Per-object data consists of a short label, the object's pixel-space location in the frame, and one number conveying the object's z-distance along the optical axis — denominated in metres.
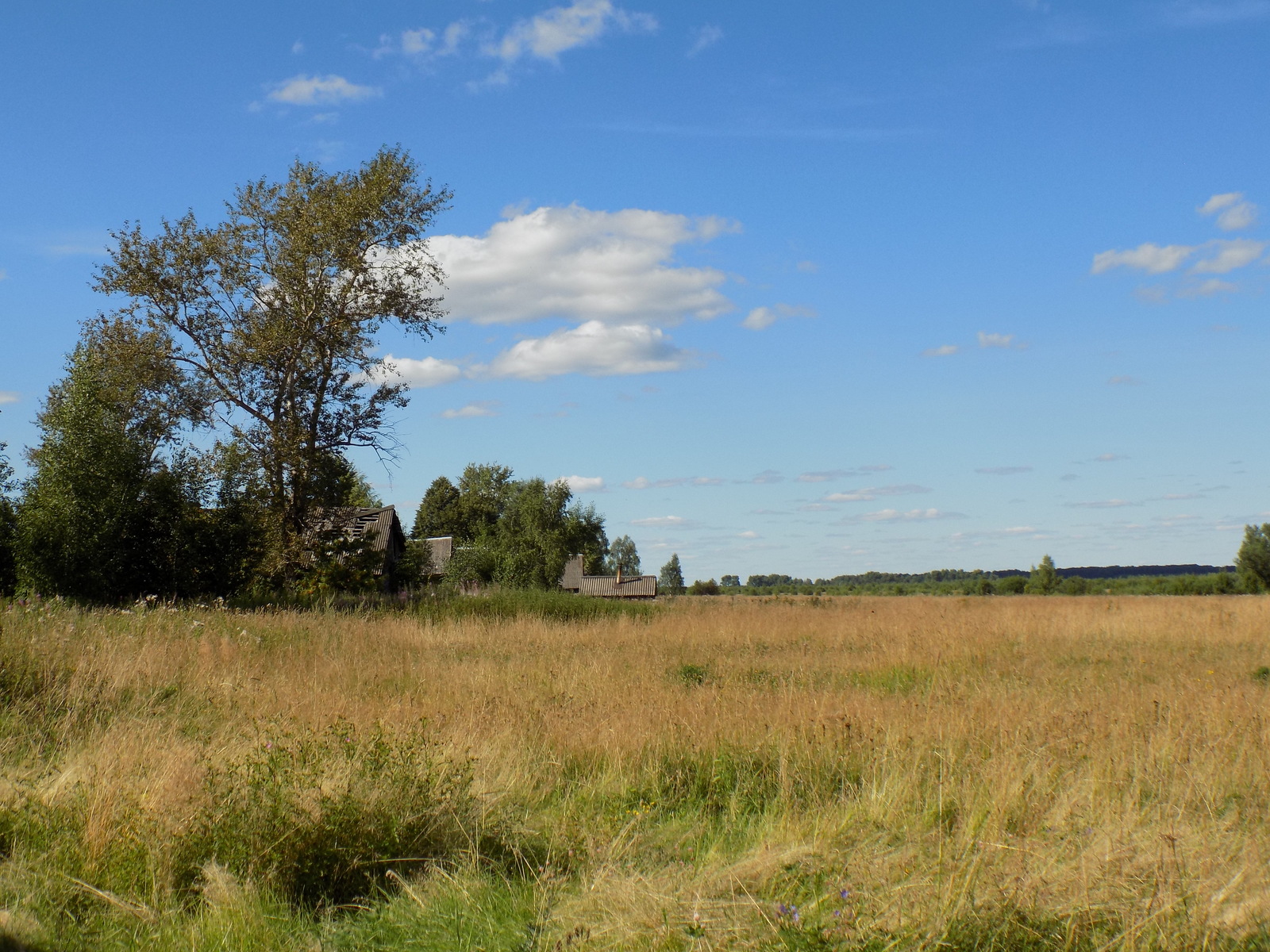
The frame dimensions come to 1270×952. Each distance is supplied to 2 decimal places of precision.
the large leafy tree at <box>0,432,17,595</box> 23.47
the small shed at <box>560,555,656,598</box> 73.68
